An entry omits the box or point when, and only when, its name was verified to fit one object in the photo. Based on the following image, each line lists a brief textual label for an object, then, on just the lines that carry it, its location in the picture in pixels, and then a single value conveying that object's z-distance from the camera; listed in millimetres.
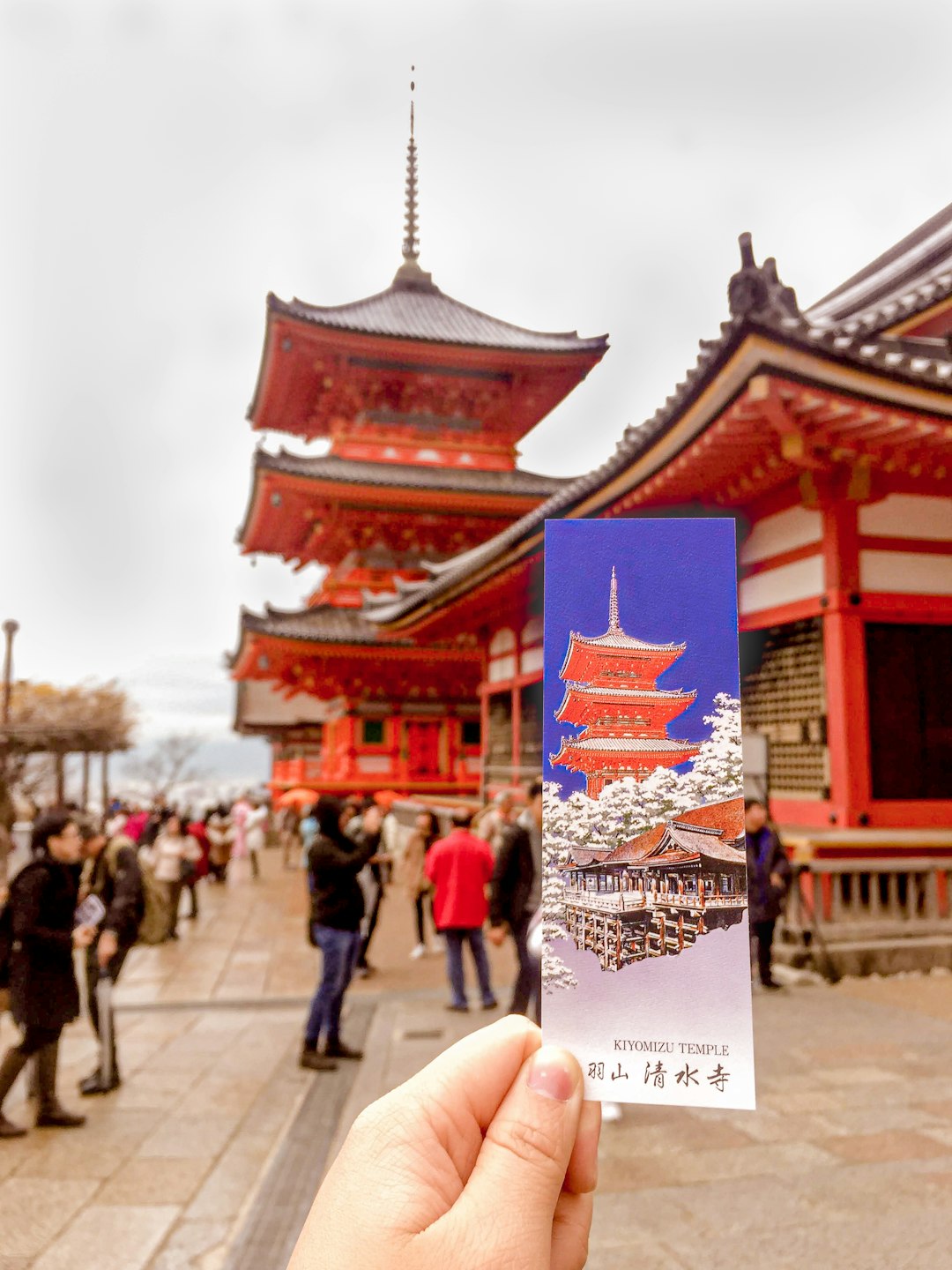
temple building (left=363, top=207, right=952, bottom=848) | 6020
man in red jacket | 6812
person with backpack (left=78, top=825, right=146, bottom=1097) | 5438
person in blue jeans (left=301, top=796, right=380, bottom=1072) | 5715
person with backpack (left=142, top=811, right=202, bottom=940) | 11000
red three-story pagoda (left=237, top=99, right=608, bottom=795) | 18219
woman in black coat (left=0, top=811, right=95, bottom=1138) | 4676
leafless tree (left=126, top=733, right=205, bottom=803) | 72125
